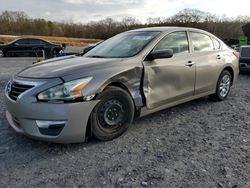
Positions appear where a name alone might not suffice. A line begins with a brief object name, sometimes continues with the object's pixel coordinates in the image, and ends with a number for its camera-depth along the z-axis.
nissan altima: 2.39
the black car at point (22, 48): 13.90
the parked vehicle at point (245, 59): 6.71
